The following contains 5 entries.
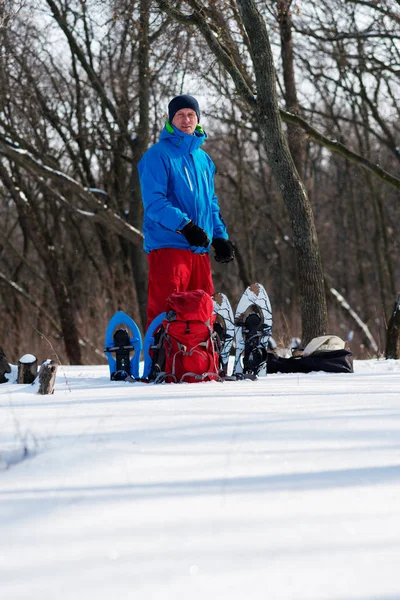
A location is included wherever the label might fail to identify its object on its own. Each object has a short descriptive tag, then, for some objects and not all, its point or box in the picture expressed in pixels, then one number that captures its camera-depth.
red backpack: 9.98
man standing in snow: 10.55
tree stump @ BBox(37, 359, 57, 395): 8.88
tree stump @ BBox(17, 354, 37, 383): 10.71
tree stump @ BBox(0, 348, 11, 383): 11.05
